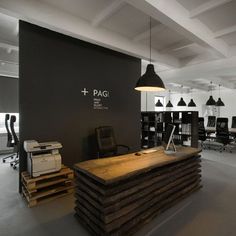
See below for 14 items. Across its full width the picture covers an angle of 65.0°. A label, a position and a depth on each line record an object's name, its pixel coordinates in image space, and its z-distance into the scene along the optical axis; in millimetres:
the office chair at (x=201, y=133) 7430
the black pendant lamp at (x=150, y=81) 3012
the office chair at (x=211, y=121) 8781
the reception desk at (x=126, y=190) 2072
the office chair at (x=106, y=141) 3895
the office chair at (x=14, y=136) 4914
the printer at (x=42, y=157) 2951
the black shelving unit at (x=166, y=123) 6039
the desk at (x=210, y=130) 7600
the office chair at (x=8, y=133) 5264
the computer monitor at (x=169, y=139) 3253
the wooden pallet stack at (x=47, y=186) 2889
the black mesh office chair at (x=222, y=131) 7031
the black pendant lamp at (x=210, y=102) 7668
